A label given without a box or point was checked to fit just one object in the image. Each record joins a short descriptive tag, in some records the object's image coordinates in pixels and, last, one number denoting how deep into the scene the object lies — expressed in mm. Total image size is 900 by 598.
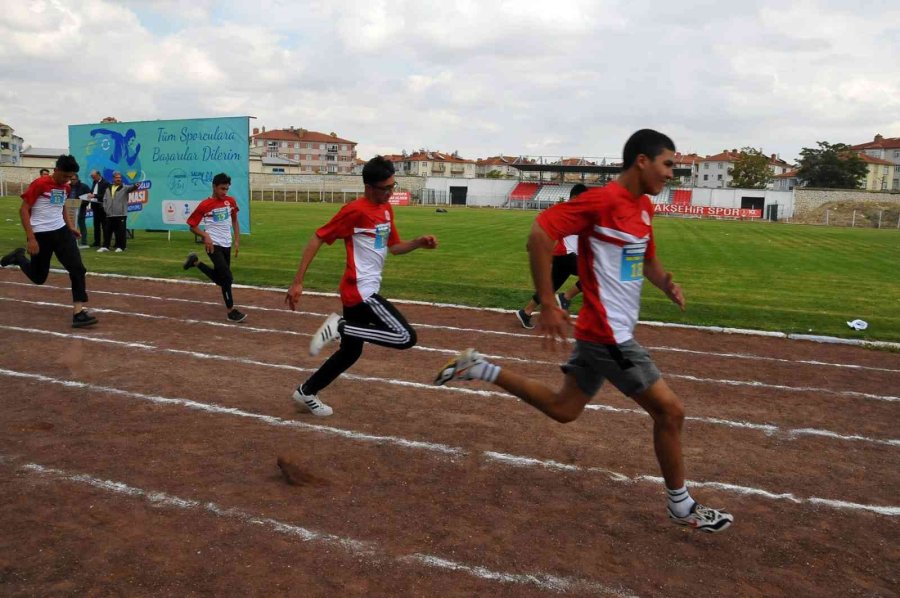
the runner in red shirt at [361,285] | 5980
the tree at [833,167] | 96438
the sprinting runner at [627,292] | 4066
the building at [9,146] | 126938
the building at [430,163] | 154250
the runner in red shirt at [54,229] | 9617
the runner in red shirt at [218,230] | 10711
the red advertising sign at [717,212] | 68500
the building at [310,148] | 160375
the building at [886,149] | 140125
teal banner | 21844
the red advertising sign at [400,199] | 76812
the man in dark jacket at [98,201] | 20234
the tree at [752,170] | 101500
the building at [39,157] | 118025
